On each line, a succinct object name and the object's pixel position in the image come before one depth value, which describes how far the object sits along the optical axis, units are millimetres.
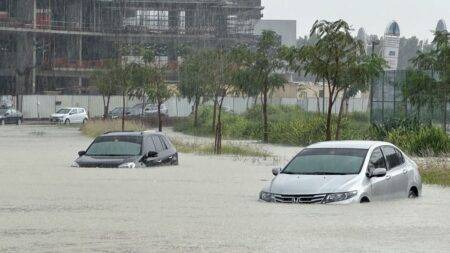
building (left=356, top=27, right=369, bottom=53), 146375
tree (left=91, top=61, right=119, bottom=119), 80875
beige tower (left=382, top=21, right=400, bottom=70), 114738
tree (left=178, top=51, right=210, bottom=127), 80438
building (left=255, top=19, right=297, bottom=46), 179250
